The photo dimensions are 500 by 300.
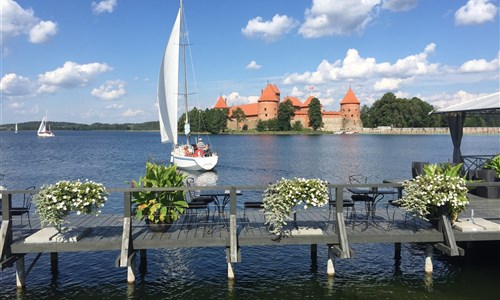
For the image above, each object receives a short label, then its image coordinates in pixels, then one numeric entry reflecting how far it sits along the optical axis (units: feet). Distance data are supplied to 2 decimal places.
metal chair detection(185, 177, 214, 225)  30.40
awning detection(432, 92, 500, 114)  43.39
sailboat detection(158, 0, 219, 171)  104.99
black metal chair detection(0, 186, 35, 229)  29.22
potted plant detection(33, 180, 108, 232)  24.86
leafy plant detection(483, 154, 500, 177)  42.22
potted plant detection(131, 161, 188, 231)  27.71
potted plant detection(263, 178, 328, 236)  25.76
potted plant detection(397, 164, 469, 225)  26.27
